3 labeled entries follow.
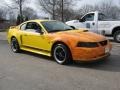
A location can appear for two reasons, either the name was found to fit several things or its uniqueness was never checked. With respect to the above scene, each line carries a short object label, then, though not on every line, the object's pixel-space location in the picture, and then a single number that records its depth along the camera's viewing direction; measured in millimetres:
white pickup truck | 7029
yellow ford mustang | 3719
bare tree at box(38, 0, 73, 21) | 20587
